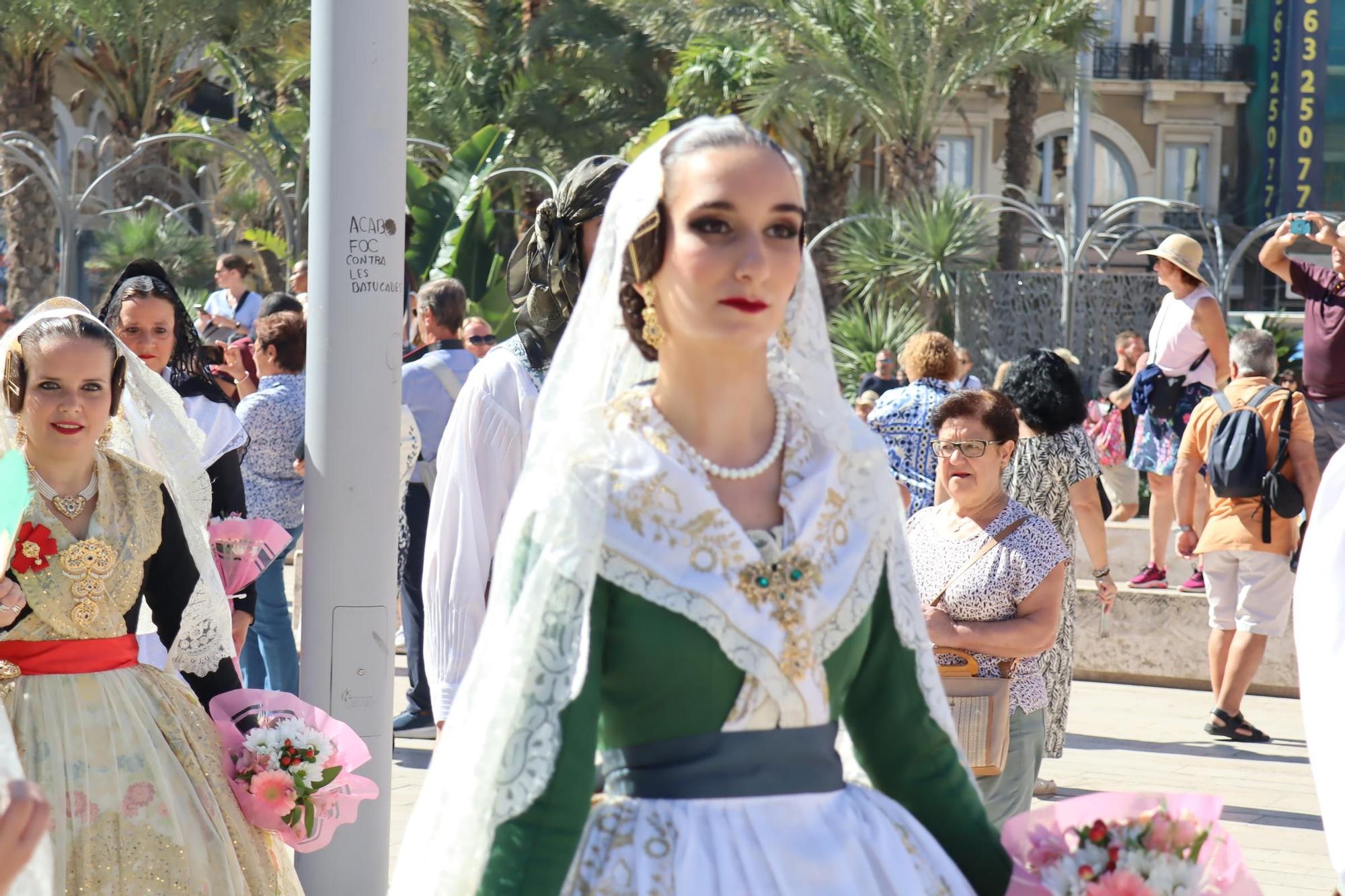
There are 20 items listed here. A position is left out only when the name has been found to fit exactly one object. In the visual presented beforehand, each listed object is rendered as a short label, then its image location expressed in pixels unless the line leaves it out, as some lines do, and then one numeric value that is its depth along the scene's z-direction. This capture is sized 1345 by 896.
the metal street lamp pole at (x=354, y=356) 4.37
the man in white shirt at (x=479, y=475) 3.68
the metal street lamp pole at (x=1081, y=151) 21.88
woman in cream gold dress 3.62
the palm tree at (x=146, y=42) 18.95
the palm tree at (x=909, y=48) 19.16
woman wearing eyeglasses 4.69
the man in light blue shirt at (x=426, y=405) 8.00
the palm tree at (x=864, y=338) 18.11
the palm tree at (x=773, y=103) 20.17
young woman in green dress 2.03
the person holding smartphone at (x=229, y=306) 12.55
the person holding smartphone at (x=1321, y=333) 8.43
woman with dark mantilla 5.43
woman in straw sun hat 9.56
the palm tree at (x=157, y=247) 22.69
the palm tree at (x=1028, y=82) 20.34
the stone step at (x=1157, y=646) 9.20
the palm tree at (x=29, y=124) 19.08
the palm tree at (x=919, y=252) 19.09
